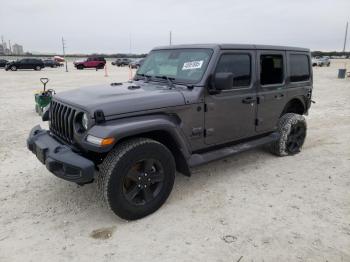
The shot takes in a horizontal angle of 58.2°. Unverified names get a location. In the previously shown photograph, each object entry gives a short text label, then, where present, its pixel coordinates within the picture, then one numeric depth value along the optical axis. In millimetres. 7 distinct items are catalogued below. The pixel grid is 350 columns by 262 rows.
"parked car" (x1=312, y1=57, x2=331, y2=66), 45469
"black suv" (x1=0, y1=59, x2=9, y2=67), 37375
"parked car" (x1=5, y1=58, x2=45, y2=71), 32938
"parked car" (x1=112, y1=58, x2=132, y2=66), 47938
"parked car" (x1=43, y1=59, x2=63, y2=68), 40938
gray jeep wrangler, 3246
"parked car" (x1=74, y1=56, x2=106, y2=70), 39375
